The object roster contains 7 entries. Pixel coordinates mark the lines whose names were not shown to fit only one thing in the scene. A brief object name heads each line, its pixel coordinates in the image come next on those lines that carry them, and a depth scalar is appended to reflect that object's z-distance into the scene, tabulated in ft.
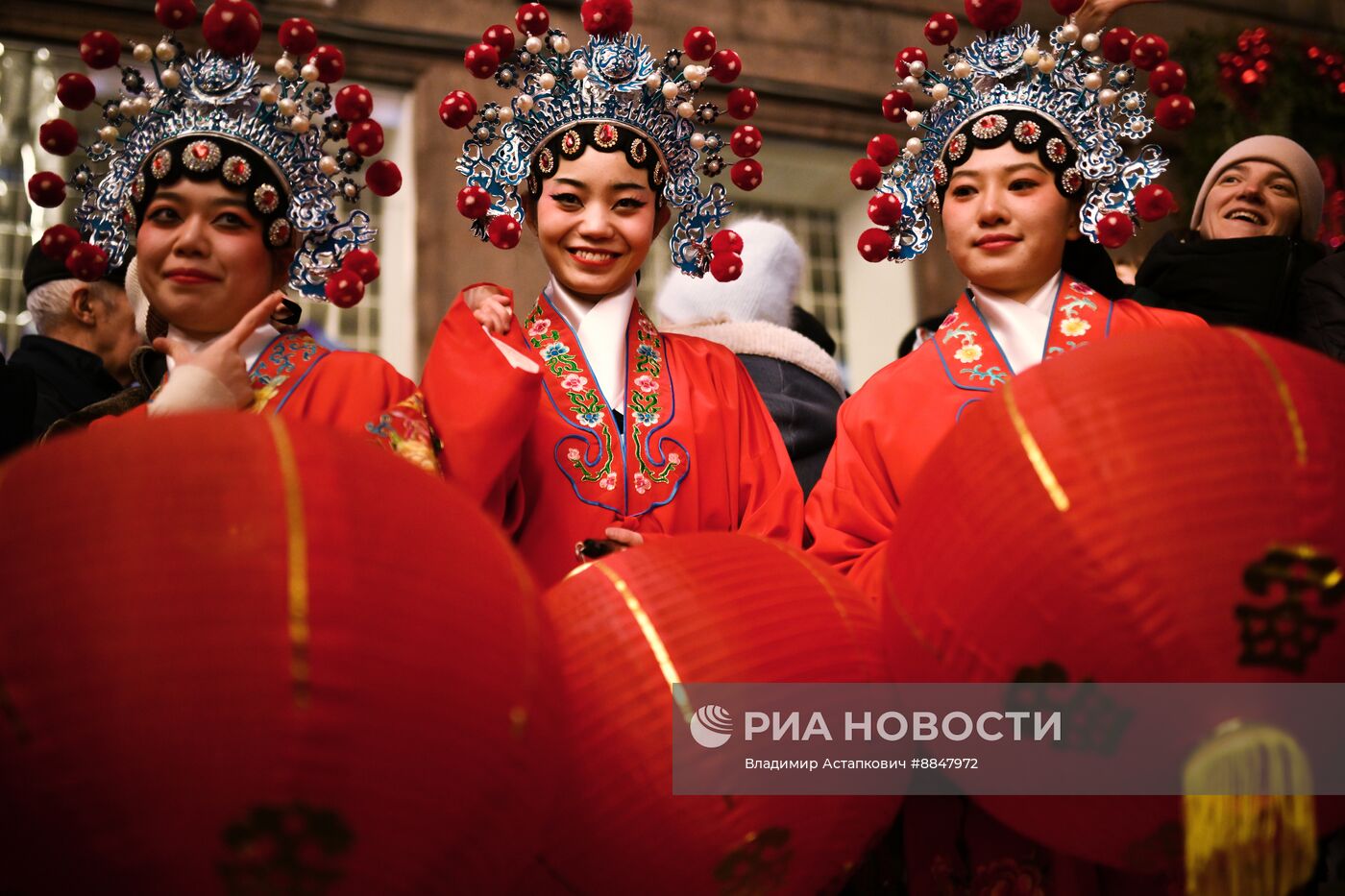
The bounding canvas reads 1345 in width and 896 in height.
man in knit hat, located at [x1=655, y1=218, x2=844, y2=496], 12.52
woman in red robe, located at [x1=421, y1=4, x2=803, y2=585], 9.51
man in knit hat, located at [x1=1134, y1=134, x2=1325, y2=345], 12.30
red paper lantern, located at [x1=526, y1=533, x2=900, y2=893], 6.48
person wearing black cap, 13.47
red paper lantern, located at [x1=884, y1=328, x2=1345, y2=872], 5.85
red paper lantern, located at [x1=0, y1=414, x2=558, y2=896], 5.03
